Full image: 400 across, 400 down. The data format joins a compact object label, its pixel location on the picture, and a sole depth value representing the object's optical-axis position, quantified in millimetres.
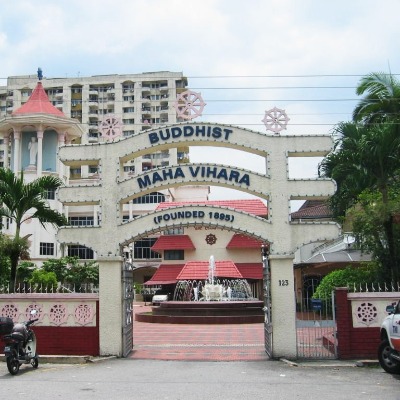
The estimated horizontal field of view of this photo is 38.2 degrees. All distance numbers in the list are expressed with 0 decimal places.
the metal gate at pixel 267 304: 13867
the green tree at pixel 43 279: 32463
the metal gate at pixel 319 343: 13367
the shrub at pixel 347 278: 19438
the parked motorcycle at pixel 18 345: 11181
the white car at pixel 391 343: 10828
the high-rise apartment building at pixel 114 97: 79688
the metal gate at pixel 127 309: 14047
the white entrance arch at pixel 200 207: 13844
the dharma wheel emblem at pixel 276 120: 14352
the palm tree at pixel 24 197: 16844
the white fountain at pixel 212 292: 29172
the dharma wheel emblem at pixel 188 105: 14586
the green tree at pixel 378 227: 16859
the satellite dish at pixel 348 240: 28281
